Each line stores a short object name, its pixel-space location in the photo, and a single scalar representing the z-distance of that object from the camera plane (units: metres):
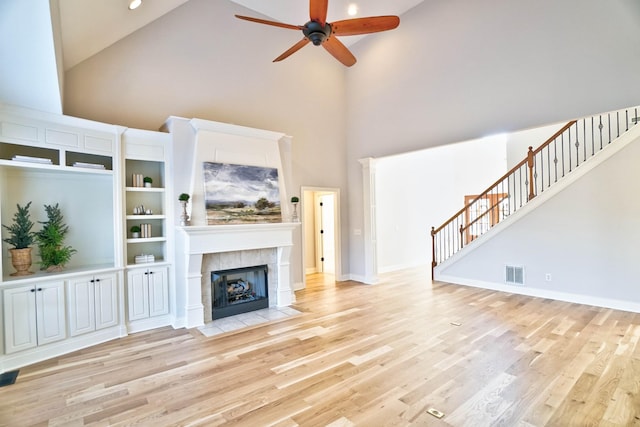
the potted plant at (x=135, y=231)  4.39
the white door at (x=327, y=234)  7.80
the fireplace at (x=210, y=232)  4.42
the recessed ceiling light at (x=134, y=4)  3.90
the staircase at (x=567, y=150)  5.55
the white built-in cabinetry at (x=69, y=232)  3.31
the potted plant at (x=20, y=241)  3.47
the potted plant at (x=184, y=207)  4.28
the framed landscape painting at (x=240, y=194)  4.59
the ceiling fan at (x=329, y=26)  2.96
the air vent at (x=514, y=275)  5.75
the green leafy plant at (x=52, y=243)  3.70
